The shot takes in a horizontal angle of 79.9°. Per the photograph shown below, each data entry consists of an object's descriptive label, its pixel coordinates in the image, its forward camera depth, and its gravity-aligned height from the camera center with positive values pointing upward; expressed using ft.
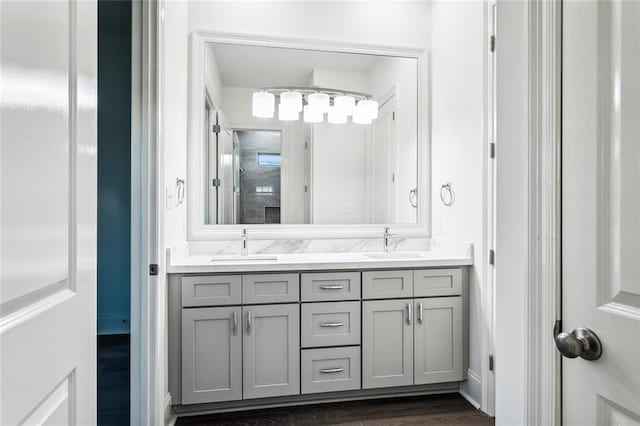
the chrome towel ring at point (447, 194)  8.38 +0.40
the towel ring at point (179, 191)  7.22 +0.41
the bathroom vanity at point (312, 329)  6.79 -2.20
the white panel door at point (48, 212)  1.61 +0.00
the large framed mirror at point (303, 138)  8.58 +1.75
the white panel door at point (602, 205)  2.19 +0.04
